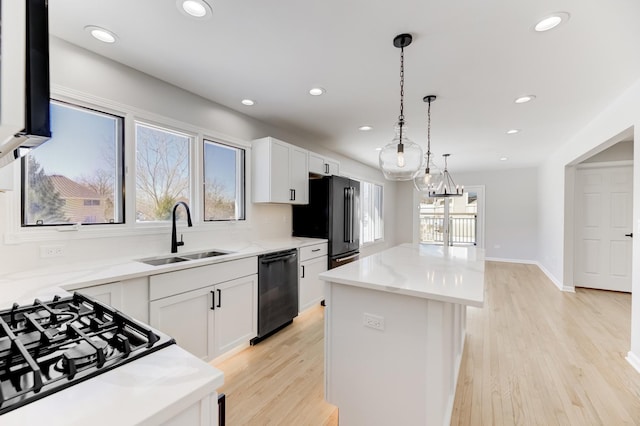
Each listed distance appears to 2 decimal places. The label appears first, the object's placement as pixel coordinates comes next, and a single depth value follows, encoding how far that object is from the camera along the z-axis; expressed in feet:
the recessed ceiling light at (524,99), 9.37
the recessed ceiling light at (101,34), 6.02
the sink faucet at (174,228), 8.28
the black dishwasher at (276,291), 8.99
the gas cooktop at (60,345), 1.91
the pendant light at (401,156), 6.79
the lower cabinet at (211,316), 6.51
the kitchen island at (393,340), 4.75
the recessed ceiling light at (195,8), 5.28
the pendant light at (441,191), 10.29
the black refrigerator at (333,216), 12.32
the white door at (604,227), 14.30
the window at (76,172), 6.24
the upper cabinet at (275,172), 10.80
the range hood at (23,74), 1.24
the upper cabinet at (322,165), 12.98
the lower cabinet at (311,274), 10.80
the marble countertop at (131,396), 1.67
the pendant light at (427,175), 9.59
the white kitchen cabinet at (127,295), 5.20
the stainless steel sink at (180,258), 7.46
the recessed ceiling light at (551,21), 5.47
